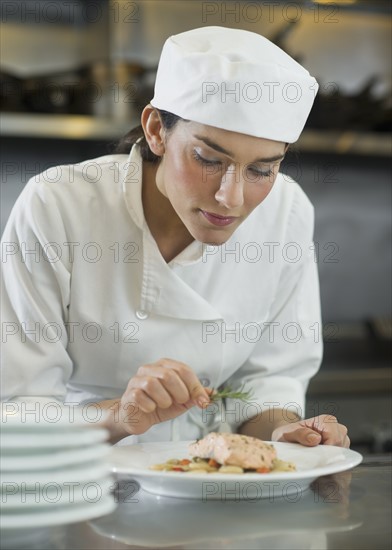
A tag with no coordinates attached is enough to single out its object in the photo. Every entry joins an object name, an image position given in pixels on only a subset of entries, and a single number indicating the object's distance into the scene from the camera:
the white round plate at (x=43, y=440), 1.38
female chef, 1.80
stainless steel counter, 1.45
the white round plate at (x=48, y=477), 1.38
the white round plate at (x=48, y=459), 1.38
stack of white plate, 1.38
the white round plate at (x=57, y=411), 1.77
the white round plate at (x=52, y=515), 1.37
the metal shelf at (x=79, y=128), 2.89
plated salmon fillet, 1.60
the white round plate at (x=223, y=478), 1.54
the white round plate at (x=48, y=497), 1.39
